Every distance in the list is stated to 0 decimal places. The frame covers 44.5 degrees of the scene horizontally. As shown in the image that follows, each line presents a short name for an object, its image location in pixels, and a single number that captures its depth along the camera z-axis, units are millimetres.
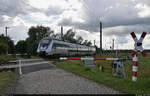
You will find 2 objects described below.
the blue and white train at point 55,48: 28188
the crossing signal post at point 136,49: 7539
